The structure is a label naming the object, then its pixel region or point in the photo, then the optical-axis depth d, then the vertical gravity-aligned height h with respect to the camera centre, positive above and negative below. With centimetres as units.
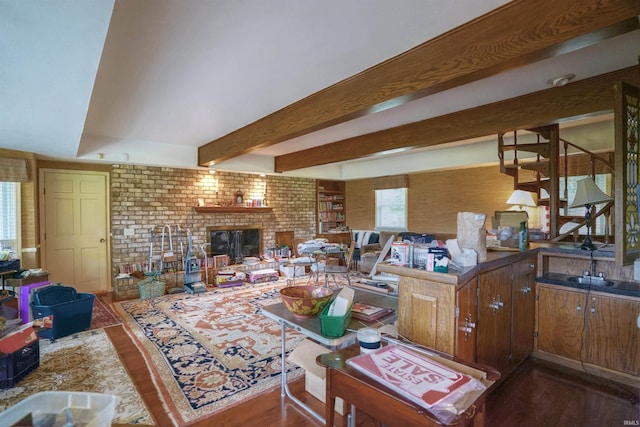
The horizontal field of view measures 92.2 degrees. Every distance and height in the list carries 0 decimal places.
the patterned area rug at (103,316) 388 -141
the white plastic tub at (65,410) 99 -66
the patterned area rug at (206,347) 241 -143
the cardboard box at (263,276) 621 -135
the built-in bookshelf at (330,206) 841 +10
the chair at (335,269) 491 -97
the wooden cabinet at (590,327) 248 -104
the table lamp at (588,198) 276 +8
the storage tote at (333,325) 169 -64
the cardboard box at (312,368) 233 -127
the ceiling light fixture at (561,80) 283 +120
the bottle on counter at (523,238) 280 -28
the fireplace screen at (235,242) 647 -68
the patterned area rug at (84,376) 225 -140
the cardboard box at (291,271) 655 -132
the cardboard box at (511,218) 377 -13
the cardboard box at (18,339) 245 -106
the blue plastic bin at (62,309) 339 -109
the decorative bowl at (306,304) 197 -61
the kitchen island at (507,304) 182 -70
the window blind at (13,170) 414 +59
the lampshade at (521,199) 491 +14
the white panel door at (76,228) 495 -26
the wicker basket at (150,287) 507 -127
